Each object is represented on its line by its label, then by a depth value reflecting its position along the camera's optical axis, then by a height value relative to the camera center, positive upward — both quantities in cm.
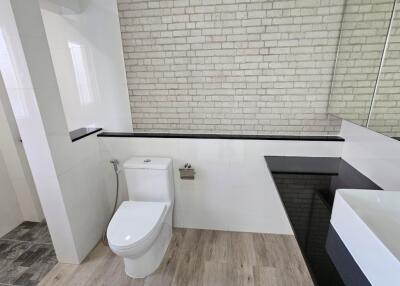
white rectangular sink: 64 -56
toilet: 152 -103
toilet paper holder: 200 -82
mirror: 125 +5
